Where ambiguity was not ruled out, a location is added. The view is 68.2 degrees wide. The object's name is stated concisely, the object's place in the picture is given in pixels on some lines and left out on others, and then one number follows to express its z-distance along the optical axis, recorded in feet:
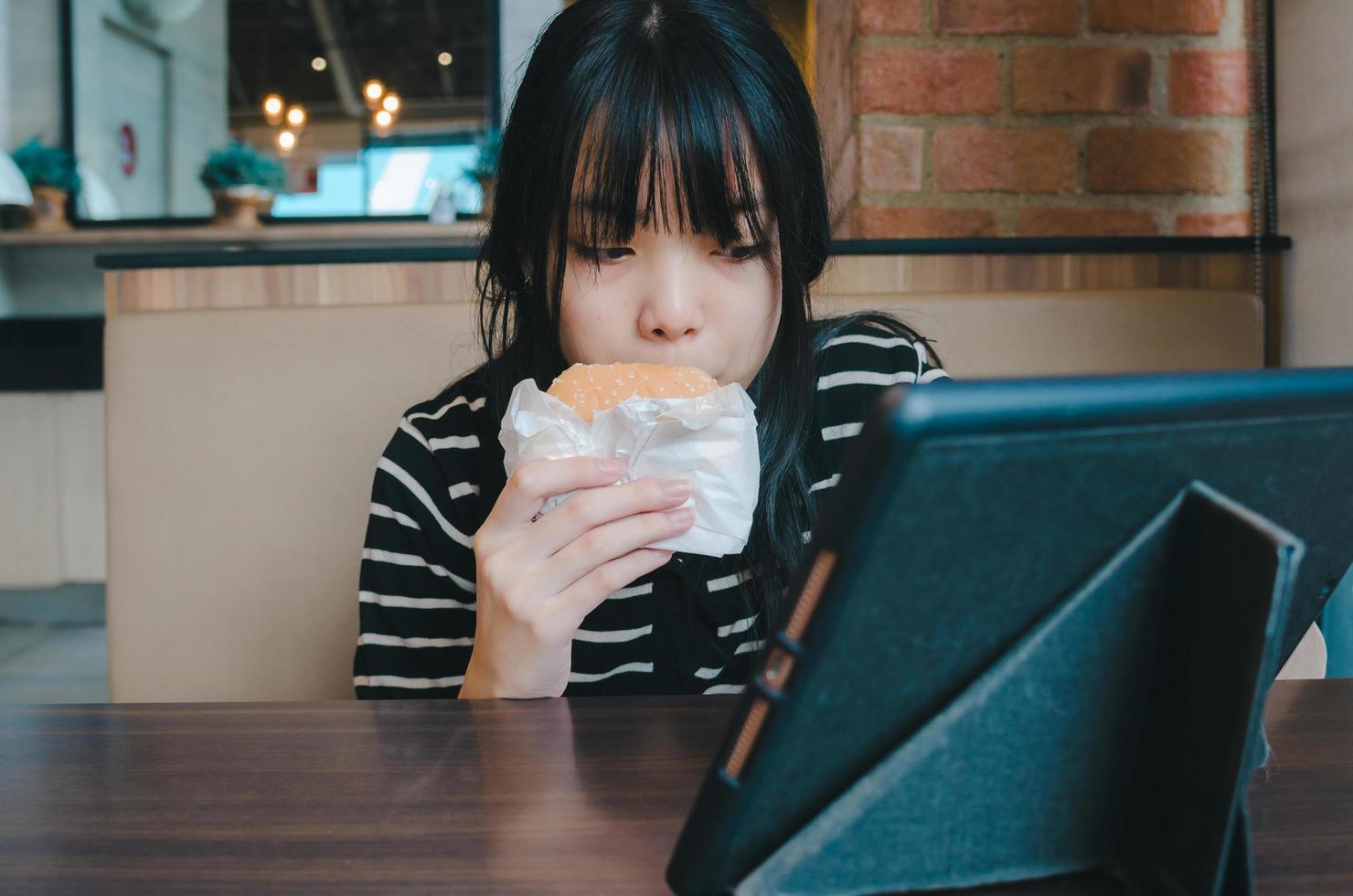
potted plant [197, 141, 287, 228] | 13.93
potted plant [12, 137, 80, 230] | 13.92
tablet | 0.87
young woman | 2.61
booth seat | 4.33
